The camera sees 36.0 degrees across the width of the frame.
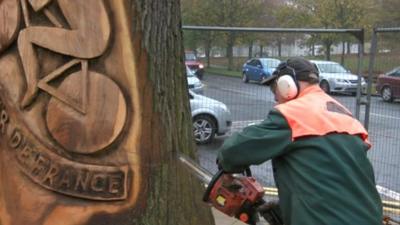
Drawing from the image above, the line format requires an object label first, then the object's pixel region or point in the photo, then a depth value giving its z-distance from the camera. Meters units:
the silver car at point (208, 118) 6.34
